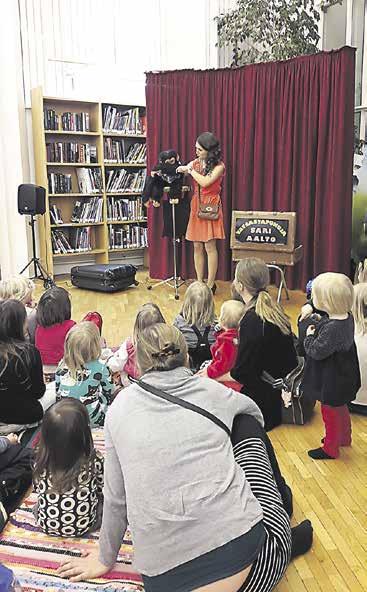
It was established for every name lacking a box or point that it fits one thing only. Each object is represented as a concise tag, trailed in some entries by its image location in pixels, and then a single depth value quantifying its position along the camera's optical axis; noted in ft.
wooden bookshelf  21.44
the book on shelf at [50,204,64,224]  22.02
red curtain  17.60
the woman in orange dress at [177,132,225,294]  18.15
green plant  19.60
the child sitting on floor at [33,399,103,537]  6.18
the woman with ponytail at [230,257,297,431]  8.98
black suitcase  19.88
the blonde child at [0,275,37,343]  11.36
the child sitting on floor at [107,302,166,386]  10.33
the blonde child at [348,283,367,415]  9.71
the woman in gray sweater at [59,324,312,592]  4.70
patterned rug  5.90
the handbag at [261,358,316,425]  9.41
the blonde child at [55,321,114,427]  8.61
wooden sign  17.25
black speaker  19.58
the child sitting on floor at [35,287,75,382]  10.36
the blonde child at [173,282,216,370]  10.27
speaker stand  19.80
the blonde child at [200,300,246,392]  9.41
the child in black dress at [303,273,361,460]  8.34
